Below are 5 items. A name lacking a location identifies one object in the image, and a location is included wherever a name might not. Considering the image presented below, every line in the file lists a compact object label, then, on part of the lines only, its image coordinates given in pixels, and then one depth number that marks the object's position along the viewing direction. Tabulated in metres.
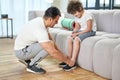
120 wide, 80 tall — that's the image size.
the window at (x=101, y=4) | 5.21
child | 2.67
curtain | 5.30
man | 2.31
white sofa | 2.18
